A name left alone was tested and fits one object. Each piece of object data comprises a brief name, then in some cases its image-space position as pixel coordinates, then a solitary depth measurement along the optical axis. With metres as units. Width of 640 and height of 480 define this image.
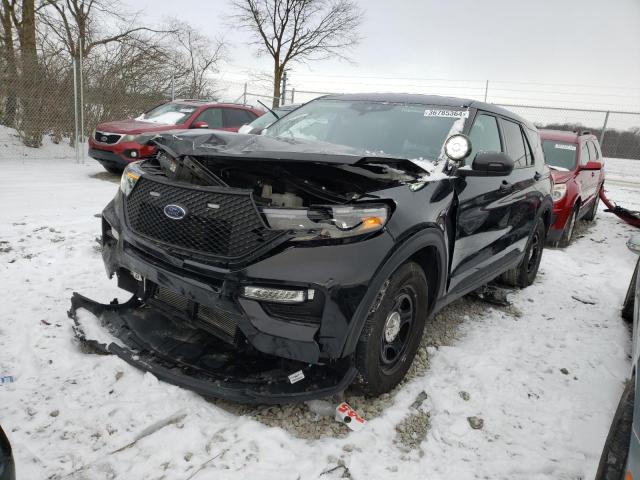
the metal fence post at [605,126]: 15.77
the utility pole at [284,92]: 18.30
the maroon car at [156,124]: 8.13
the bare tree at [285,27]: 18.50
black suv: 2.00
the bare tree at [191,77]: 17.03
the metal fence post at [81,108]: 10.04
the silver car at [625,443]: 1.32
